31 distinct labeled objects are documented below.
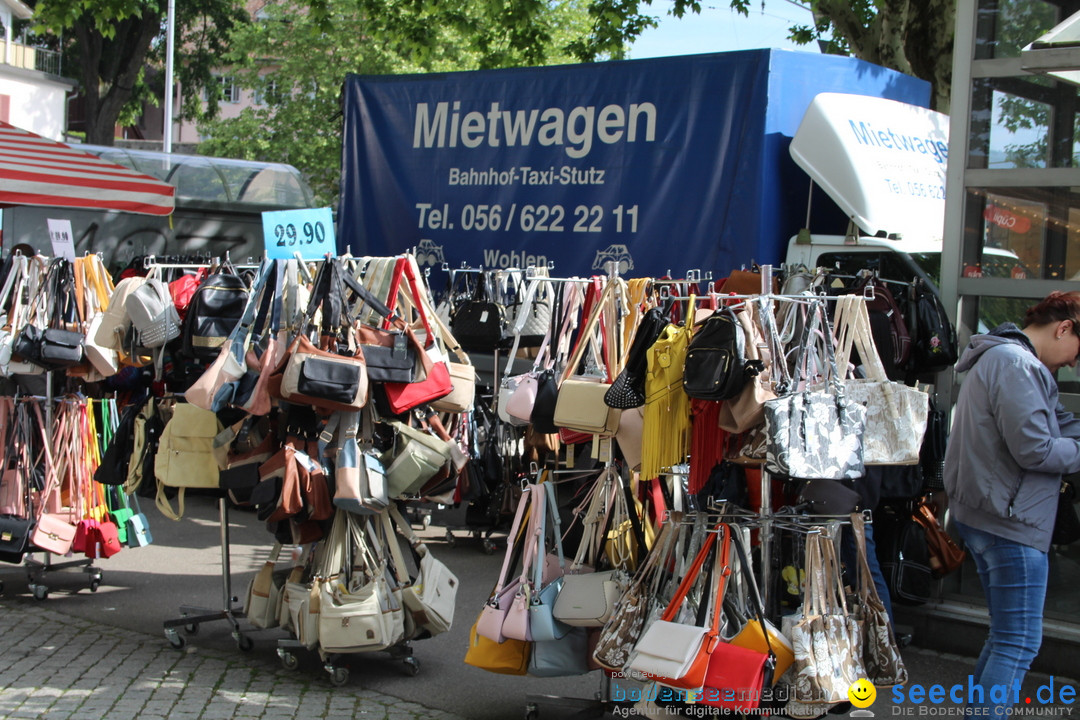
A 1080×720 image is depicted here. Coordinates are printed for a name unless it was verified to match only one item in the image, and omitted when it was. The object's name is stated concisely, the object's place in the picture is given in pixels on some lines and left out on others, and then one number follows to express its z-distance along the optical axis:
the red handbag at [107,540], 7.15
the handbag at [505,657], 4.94
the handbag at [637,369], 4.60
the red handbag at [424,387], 5.36
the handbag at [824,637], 4.18
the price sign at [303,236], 6.05
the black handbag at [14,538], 6.97
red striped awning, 7.69
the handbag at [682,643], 4.14
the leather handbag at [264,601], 5.80
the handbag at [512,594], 4.87
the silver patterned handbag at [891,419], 4.56
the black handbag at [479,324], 8.13
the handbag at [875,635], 4.39
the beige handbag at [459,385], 5.63
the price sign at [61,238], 7.73
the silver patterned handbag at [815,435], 4.19
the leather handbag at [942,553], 5.99
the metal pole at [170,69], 31.17
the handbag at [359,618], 5.37
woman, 4.35
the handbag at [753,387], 4.35
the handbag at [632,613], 4.52
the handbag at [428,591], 5.54
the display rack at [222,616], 6.05
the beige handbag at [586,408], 4.79
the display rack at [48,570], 7.03
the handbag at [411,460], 5.39
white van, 7.73
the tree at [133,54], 32.12
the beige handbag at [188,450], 5.84
